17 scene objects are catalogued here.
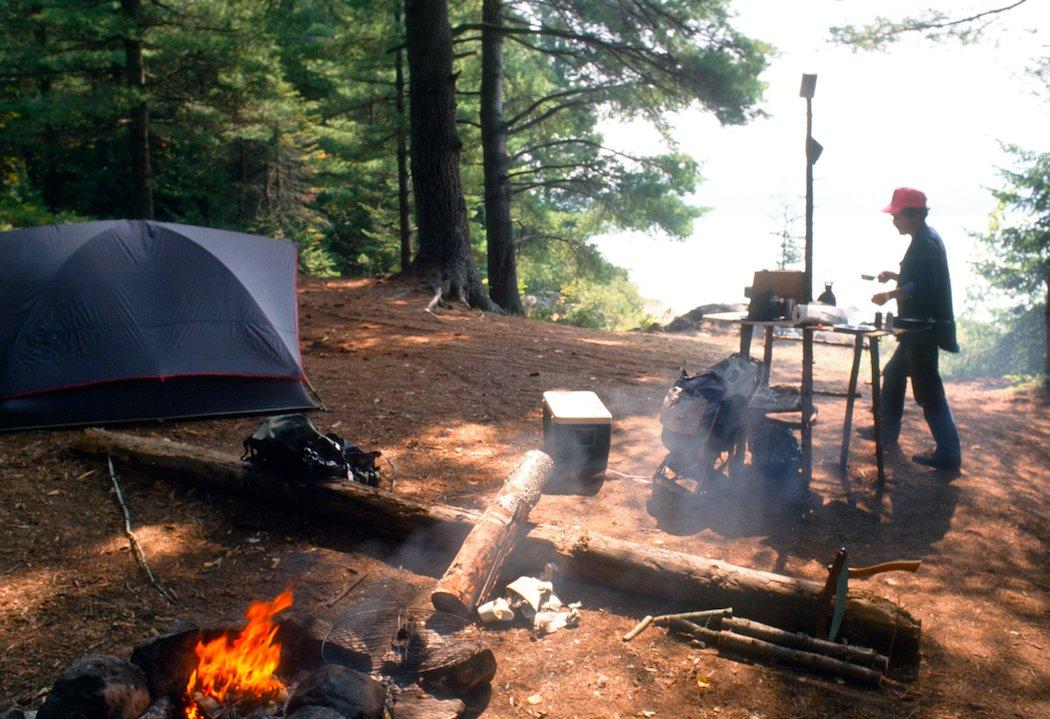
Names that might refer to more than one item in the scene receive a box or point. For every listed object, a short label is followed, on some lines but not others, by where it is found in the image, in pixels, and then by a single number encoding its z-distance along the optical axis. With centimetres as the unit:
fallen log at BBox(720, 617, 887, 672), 325
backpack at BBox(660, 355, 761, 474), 500
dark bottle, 569
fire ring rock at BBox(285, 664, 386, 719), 258
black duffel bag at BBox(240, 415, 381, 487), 443
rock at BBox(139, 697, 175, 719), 260
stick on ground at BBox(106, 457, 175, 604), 364
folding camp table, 508
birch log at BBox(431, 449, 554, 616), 333
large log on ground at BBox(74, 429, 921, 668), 344
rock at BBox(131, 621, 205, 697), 275
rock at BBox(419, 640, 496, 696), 294
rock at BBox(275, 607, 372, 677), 301
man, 559
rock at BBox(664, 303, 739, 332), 1597
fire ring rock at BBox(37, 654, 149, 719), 248
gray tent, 546
